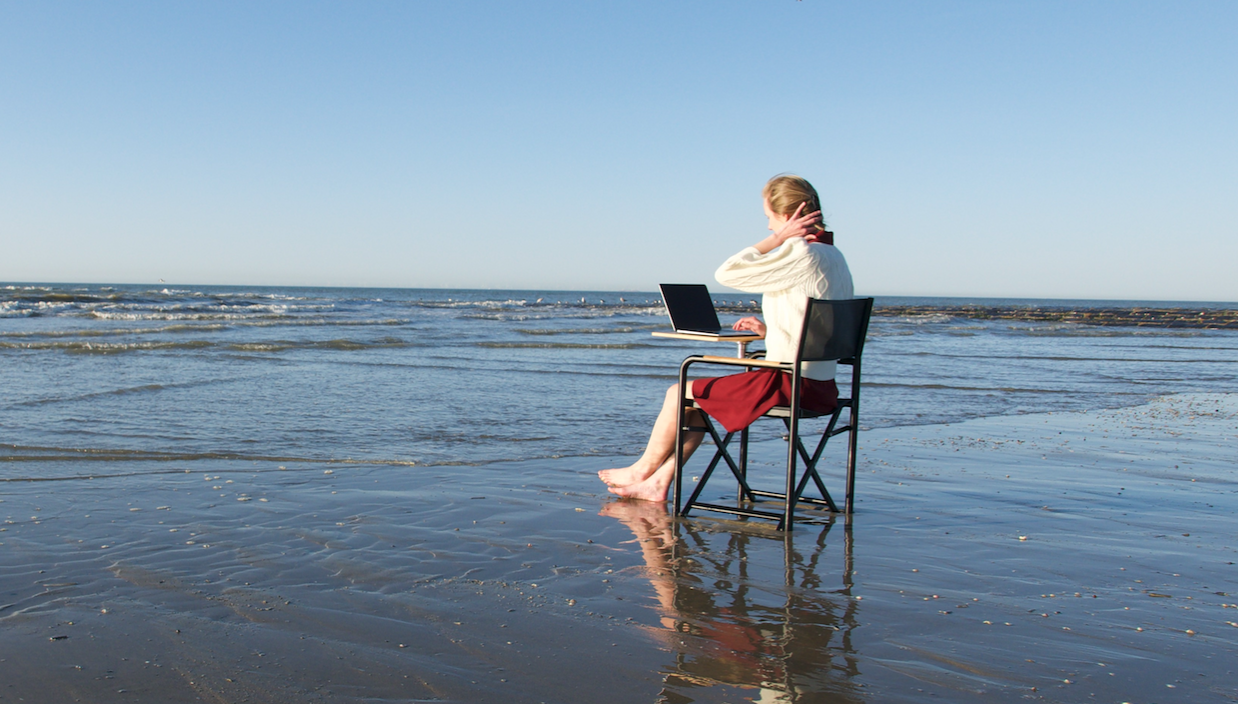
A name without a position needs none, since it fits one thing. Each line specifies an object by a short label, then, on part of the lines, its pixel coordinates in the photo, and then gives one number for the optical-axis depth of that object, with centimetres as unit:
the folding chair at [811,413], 373
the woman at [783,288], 374
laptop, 401
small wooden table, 385
